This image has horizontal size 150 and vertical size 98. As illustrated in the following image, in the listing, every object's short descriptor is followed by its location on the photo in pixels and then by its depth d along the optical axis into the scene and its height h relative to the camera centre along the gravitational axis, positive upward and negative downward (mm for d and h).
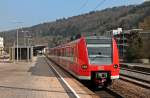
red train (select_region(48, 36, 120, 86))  15328 -335
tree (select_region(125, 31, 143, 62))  67090 +906
